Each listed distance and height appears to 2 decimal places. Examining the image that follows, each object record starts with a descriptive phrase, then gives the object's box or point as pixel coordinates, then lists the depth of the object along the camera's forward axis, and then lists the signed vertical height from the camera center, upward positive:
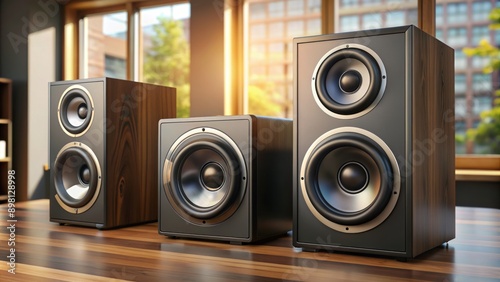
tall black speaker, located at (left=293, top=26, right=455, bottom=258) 1.38 -0.01
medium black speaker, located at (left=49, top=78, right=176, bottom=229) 1.92 -0.05
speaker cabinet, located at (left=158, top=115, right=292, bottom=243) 1.63 -0.12
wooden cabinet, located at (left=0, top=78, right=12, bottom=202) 3.83 +0.08
